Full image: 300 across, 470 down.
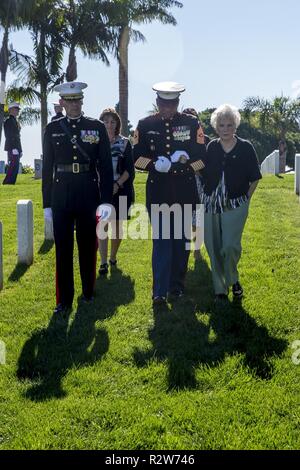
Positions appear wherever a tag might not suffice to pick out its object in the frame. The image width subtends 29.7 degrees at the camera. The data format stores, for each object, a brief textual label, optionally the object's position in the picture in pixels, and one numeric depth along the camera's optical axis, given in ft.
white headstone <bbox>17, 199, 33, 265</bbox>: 24.48
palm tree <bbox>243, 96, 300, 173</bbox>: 134.10
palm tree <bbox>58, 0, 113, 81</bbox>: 92.99
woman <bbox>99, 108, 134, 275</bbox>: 21.84
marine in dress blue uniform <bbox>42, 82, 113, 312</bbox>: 18.04
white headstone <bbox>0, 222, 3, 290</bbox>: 20.63
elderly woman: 18.49
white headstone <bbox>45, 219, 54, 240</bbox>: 29.04
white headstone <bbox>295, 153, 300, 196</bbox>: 42.80
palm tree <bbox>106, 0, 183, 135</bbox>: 88.84
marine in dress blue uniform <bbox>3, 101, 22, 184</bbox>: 45.90
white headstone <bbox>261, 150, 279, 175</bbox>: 66.03
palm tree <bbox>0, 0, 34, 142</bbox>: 83.20
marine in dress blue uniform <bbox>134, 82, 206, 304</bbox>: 18.10
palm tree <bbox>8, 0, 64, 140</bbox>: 93.35
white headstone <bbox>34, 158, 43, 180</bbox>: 66.06
